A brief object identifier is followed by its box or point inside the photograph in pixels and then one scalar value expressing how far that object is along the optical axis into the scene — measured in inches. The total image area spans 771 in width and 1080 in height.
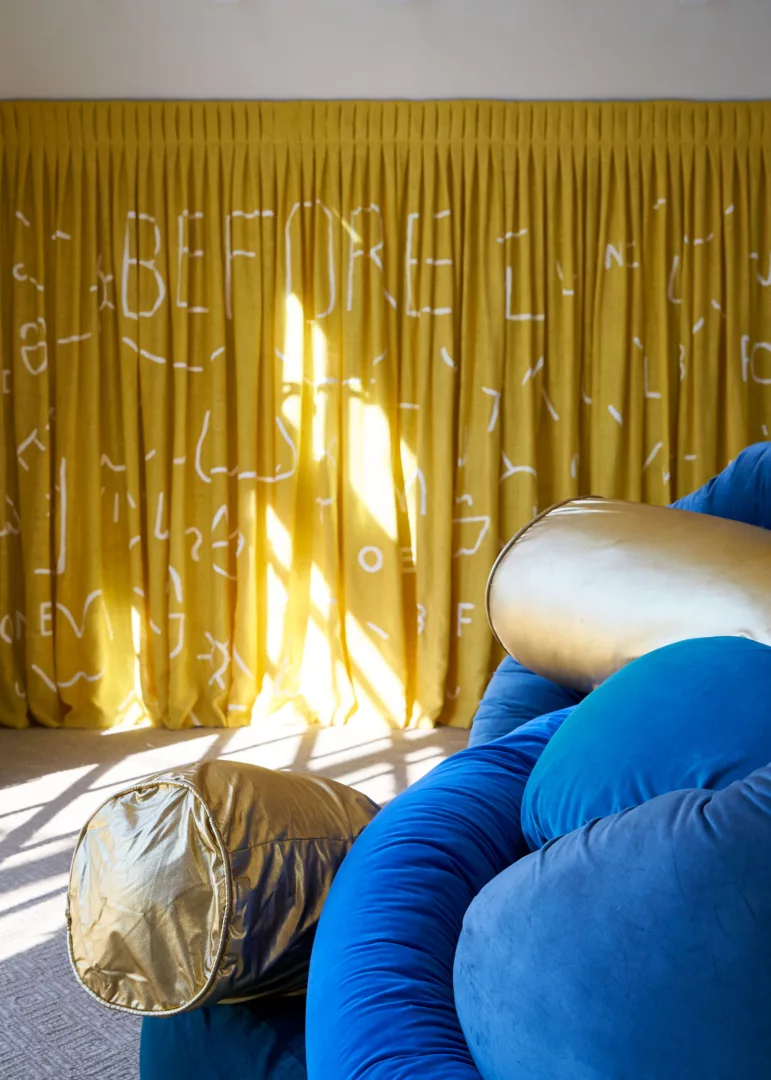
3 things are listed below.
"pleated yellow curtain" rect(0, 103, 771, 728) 130.5
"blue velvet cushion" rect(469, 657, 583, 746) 55.6
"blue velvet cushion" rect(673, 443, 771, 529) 58.4
